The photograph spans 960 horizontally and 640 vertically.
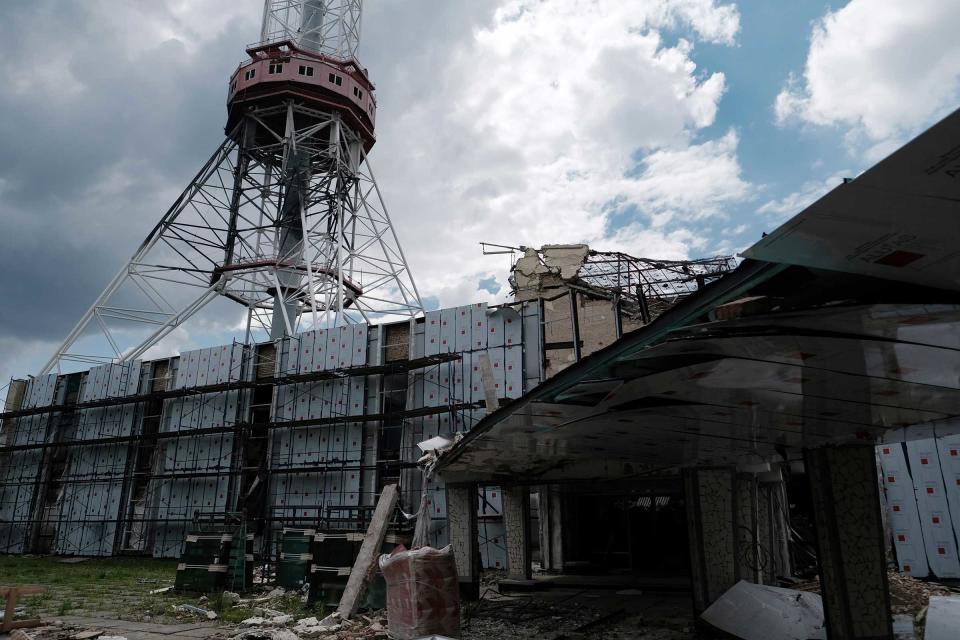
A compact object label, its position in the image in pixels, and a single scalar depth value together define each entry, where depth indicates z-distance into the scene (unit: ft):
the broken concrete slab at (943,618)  24.02
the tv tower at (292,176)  103.50
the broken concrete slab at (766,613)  26.71
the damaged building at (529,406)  11.71
